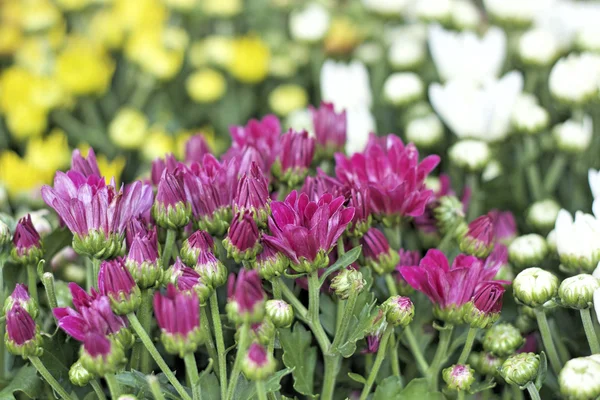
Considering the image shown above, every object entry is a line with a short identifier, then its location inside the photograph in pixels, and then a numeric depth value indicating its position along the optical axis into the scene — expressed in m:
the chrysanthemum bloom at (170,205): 0.61
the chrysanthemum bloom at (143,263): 0.59
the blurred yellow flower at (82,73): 0.85
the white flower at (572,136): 0.73
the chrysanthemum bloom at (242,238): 0.59
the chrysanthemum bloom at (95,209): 0.60
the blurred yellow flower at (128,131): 0.82
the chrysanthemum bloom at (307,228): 0.59
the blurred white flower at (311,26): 0.88
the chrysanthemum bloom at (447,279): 0.61
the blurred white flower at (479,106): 0.73
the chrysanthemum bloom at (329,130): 0.69
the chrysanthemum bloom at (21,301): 0.60
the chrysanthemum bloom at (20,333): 0.59
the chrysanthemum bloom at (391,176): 0.63
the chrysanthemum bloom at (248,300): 0.56
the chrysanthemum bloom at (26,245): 0.62
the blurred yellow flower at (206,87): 0.86
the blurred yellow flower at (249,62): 0.88
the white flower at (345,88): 0.81
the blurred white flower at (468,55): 0.78
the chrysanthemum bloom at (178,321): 0.56
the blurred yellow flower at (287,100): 0.85
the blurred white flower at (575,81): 0.73
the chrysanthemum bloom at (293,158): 0.65
